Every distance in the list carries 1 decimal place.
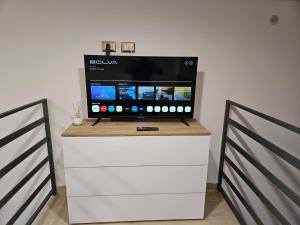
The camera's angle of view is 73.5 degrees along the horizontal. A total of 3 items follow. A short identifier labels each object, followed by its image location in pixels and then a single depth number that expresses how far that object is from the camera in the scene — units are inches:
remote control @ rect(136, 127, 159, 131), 71.1
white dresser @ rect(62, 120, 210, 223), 67.7
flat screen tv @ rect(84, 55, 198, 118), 74.5
